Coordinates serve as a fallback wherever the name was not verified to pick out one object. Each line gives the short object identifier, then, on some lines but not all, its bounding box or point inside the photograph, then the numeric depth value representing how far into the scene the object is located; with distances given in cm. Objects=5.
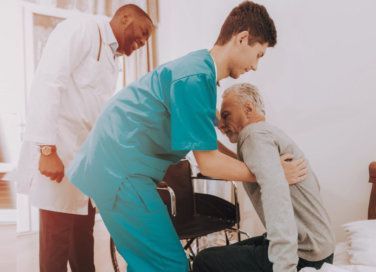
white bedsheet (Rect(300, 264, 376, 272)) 101
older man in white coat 139
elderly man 89
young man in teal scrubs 96
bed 127
